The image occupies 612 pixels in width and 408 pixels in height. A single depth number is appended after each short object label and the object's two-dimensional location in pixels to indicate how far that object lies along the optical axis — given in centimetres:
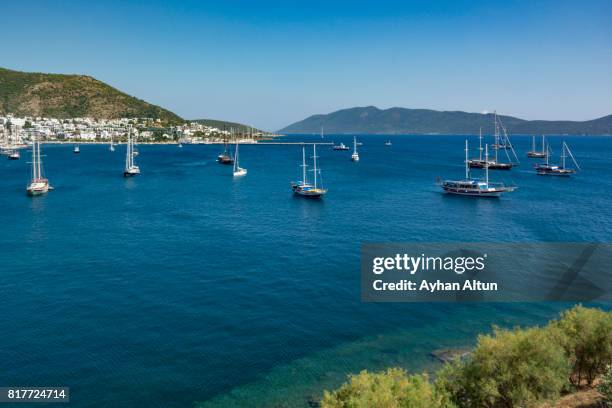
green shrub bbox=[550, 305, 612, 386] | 2103
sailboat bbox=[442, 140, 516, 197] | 8550
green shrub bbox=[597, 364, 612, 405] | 1719
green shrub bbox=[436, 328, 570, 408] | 1850
